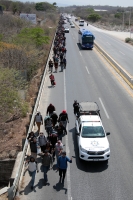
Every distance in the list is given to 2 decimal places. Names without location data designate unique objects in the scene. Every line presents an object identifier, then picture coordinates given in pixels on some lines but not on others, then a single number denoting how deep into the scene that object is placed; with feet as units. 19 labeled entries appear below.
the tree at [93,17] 527.81
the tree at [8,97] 65.87
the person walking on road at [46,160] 37.09
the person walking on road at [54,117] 51.67
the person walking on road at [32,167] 35.90
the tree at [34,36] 135.50
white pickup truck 41.14
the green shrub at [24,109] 66.39
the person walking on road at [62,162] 36.27
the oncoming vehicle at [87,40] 146.82
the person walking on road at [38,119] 51.37
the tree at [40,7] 539.04
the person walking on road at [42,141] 42.65
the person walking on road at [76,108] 55.57
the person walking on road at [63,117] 50.91
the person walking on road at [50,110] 55.14
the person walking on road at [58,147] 41.10
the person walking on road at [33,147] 41.73
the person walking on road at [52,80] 83.82
